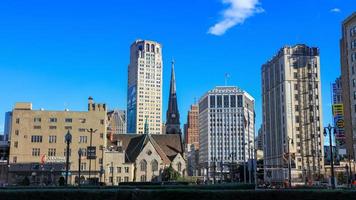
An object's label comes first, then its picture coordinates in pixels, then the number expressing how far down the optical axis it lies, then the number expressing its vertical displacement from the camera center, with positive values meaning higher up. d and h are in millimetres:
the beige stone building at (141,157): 136375 +3213
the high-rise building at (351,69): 103750 +22037
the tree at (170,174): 134925 -1976
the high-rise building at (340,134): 117438 +8425
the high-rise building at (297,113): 144875 +17733
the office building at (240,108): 180600 +23772
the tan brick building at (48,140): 121275 +7181
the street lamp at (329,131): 49338 +4317
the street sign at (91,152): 85156 +2788
